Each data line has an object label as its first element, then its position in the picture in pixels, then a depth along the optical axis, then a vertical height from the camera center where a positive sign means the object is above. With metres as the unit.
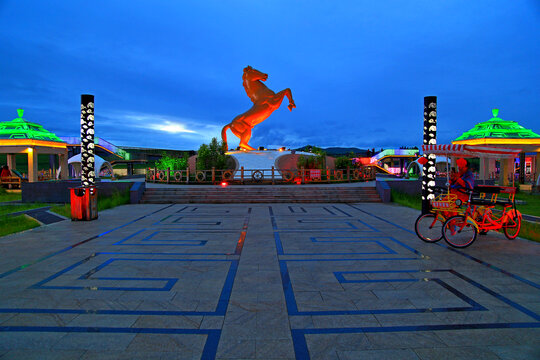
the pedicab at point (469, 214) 6.68 -0.85
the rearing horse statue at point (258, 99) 24.14 +6.10
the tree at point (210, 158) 23.08 +1.32
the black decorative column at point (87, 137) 10.04 +1.25
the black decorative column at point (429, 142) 9.48 +1.06
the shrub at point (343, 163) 27.68 +1.18
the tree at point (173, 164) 25.92 +0.99
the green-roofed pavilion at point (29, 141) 23.45 +2.64
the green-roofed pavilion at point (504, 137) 22.06 +2.85
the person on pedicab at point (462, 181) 7.07 -0.11
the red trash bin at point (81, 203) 9.85 -0.88
